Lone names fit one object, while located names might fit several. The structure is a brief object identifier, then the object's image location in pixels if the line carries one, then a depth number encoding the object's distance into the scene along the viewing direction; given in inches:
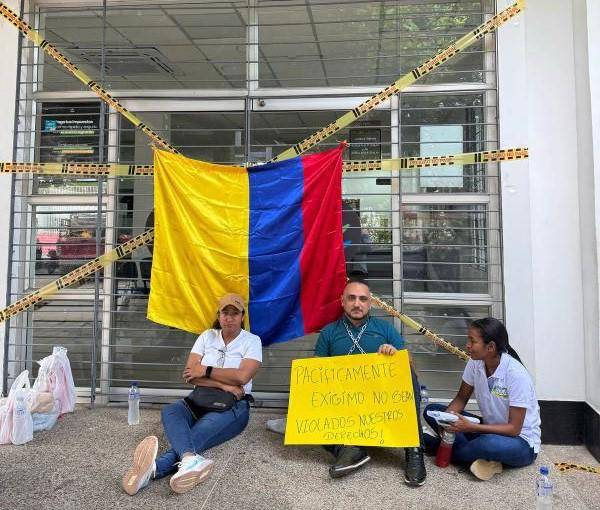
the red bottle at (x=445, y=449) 112.6
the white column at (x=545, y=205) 141.8
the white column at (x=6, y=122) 162.4
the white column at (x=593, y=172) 130.9
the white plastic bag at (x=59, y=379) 141.4
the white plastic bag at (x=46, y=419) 135.1
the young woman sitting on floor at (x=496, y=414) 108.6
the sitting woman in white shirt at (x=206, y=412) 103.5
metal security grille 155.3
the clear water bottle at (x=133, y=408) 142.3
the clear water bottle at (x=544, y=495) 94.7
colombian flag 143.8
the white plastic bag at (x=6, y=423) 127.1
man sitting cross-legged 126.3
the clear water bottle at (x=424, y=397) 135.3
